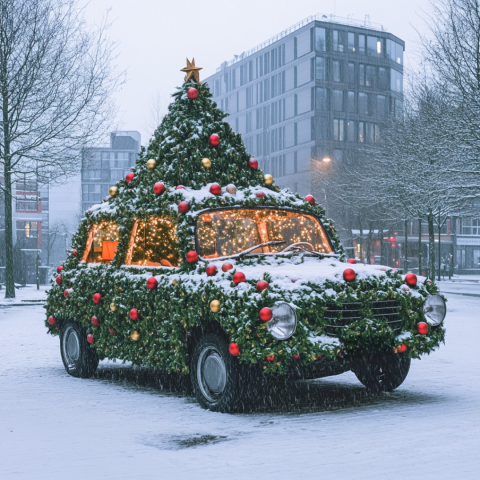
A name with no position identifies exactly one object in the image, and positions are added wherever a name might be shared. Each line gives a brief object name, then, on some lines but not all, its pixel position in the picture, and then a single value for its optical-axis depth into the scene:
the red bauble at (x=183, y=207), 8.09
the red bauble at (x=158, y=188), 8.45
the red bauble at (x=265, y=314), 6.78
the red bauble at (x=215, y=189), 8.32
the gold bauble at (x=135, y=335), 8.40
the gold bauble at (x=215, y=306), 7.12
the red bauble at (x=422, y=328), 7.62
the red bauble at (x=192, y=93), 9.57
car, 7.01
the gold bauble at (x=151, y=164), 9.21
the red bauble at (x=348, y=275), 7.27
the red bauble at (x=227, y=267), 7.45
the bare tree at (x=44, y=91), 27.91
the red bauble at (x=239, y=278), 7.14
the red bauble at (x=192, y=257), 7.88
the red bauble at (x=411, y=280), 7.81
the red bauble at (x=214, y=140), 9.27
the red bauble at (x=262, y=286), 6.96
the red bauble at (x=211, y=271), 7.52
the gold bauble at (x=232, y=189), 8.46
